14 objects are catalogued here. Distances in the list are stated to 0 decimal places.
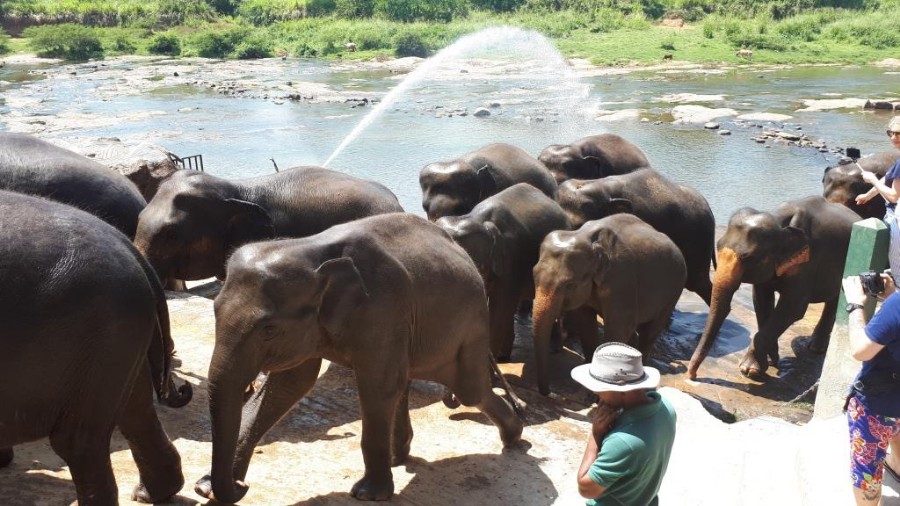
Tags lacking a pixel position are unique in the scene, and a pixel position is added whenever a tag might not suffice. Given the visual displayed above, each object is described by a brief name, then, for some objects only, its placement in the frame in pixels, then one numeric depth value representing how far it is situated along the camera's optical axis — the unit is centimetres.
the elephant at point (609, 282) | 725
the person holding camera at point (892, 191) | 618
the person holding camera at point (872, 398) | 421
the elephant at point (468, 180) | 930
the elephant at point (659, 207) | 935
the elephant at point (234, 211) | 670
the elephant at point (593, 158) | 1095
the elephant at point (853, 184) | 1006
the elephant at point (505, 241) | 755
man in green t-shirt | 338
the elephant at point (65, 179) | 617
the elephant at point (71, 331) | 358
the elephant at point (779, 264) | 831
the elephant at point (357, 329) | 428
